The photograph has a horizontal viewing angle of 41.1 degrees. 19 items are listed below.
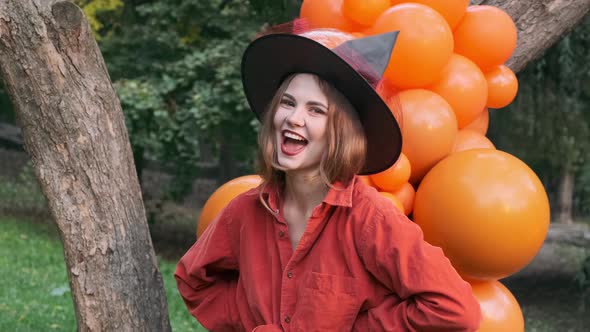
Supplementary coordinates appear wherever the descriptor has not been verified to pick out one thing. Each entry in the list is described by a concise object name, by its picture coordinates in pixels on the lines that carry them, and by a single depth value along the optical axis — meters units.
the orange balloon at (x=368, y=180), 2.74
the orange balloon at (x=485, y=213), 2.52
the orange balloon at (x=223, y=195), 2.92
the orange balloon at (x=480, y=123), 3.09
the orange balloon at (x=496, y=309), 2.64
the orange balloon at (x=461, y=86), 2.85
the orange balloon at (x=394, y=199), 2.67
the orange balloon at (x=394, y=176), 2.65
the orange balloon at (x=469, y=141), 2.91
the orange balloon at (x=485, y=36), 2.93
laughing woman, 1.91
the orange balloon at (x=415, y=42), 2.67
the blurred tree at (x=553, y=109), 5.96
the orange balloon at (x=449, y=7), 2.86
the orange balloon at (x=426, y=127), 2.70
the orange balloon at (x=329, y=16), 2.88
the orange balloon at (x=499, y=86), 3.08
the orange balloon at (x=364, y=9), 2.76
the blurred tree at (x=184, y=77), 6.86
